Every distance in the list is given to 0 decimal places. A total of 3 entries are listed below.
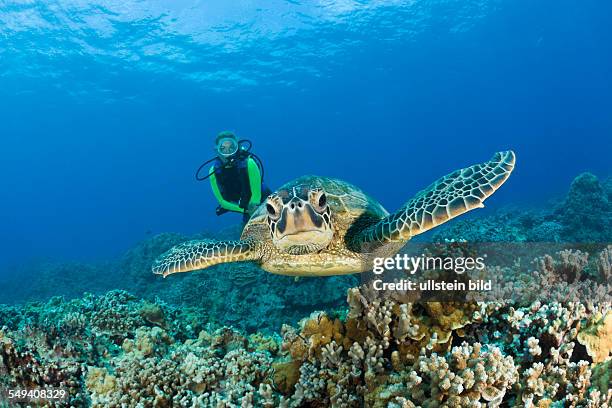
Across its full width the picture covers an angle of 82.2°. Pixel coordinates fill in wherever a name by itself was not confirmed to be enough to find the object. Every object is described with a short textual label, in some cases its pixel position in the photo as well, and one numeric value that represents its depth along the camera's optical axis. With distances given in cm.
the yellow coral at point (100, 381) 313
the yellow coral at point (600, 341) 216
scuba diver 855
